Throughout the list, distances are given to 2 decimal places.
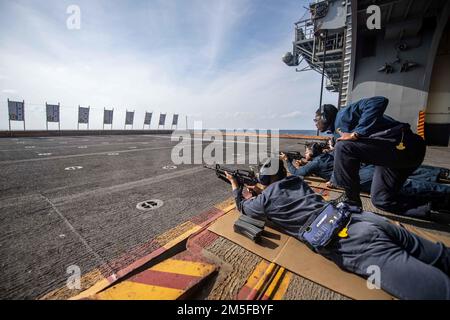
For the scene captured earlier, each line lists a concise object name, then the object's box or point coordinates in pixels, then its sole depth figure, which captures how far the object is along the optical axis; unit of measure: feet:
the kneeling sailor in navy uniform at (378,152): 8.27
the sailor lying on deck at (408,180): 9.77
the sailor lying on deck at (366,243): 4.54
